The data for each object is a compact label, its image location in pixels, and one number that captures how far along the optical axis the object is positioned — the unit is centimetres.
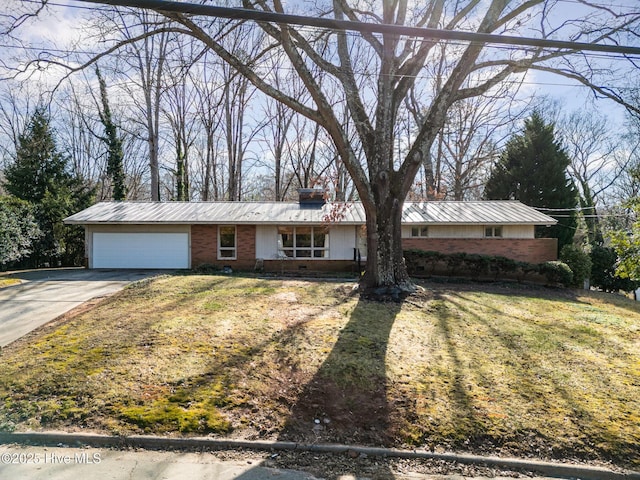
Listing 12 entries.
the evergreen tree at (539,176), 2127
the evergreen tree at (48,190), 1806
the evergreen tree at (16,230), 1414
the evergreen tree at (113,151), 2218
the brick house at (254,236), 1638
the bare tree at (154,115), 2247
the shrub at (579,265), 1454
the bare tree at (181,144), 2565
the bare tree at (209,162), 2645
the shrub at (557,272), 1380
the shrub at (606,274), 1553
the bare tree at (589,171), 2983
